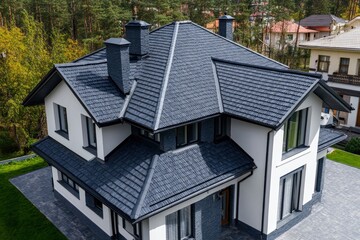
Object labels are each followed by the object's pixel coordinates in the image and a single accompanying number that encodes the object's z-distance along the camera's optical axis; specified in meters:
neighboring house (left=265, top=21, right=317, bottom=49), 50.53
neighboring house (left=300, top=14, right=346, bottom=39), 64.15
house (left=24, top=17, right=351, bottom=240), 11.64
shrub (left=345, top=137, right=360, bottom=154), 23.75
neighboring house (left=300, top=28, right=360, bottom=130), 28.67
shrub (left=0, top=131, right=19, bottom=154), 25.78
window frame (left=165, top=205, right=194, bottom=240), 11.74
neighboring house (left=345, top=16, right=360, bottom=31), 44.05
